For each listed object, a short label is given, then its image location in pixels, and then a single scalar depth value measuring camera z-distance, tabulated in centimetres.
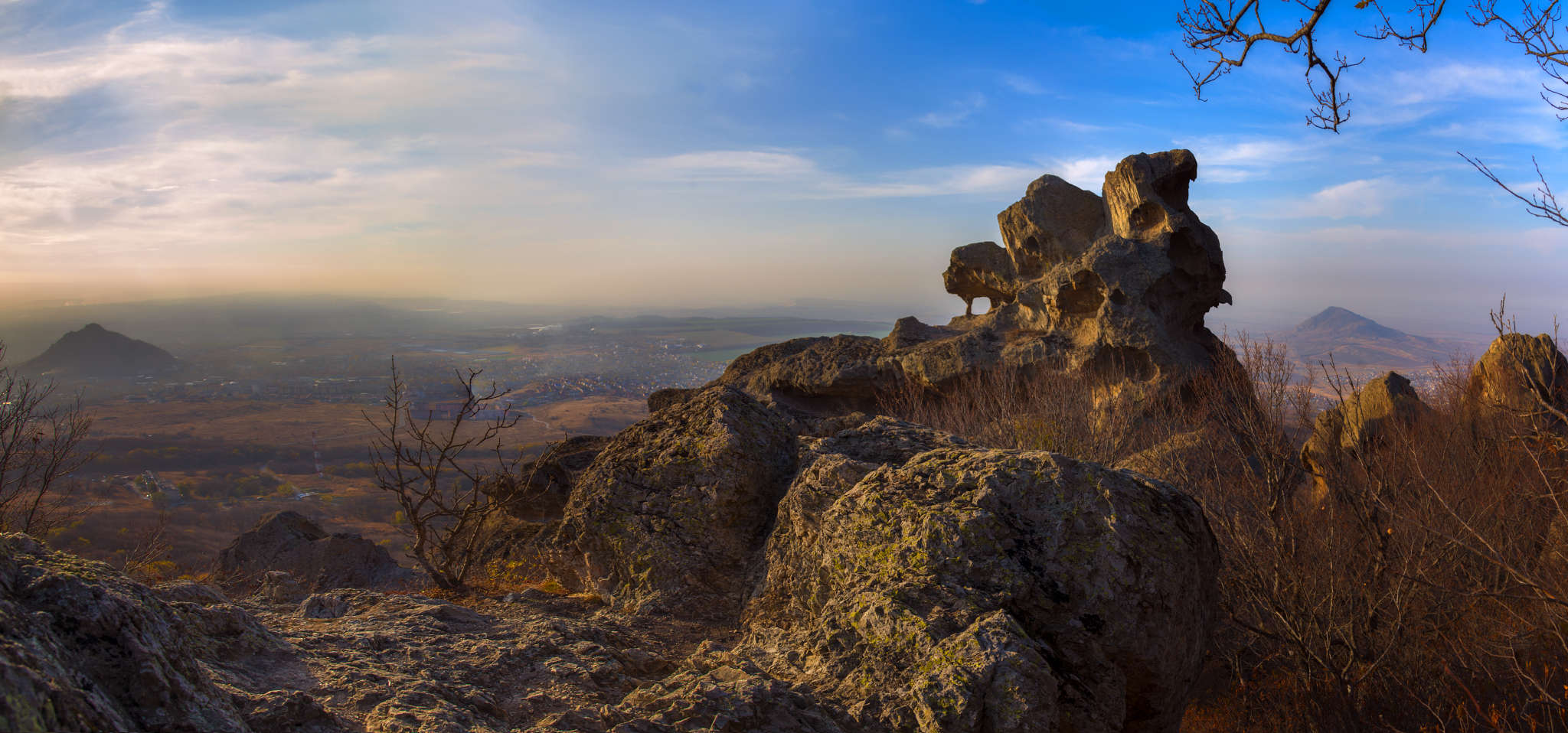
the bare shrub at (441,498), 784
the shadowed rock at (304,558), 1038
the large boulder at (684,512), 618
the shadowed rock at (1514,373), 1522
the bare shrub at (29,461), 1095
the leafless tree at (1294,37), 575
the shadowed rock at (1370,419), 1636
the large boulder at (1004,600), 366
